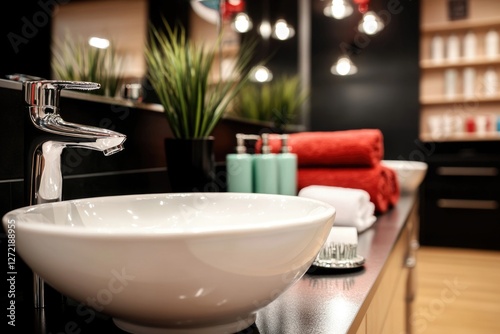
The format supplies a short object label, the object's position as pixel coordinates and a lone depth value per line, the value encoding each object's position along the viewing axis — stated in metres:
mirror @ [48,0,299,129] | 1.11
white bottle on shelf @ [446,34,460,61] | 4.23
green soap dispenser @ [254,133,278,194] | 1.36
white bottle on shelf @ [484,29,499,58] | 4.05
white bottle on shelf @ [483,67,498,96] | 4.10
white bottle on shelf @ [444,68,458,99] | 4.22
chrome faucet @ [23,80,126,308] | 0.64
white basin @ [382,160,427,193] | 2.01
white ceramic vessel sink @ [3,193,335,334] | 0.44
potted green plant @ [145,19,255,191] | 1.16
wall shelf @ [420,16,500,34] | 4.05
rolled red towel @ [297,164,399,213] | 1.47
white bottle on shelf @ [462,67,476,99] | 4.15
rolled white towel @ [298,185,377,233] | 1.19
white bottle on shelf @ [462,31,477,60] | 4.16
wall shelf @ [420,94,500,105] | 4.11
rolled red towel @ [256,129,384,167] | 1.50
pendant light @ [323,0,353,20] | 2.28
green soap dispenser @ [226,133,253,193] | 1.34
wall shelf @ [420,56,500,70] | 4.07
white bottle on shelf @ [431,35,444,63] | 4.28
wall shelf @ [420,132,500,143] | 4.06
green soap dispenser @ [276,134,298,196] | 1.39
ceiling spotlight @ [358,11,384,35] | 2.78
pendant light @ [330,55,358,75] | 3.74
